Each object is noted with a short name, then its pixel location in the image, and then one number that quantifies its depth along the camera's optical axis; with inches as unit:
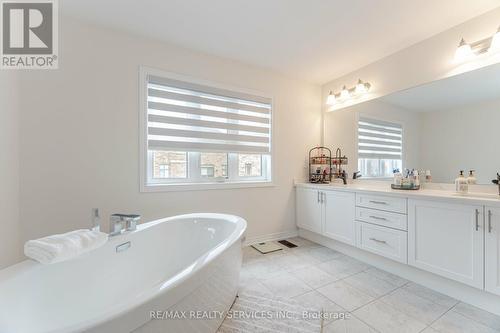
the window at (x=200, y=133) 87.4
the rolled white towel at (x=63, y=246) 42.1
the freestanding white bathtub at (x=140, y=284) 31.1
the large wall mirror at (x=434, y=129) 70.5
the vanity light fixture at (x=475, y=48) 66.6
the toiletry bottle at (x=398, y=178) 88.5
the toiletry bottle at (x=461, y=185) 70.2
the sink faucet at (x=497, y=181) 65.5
